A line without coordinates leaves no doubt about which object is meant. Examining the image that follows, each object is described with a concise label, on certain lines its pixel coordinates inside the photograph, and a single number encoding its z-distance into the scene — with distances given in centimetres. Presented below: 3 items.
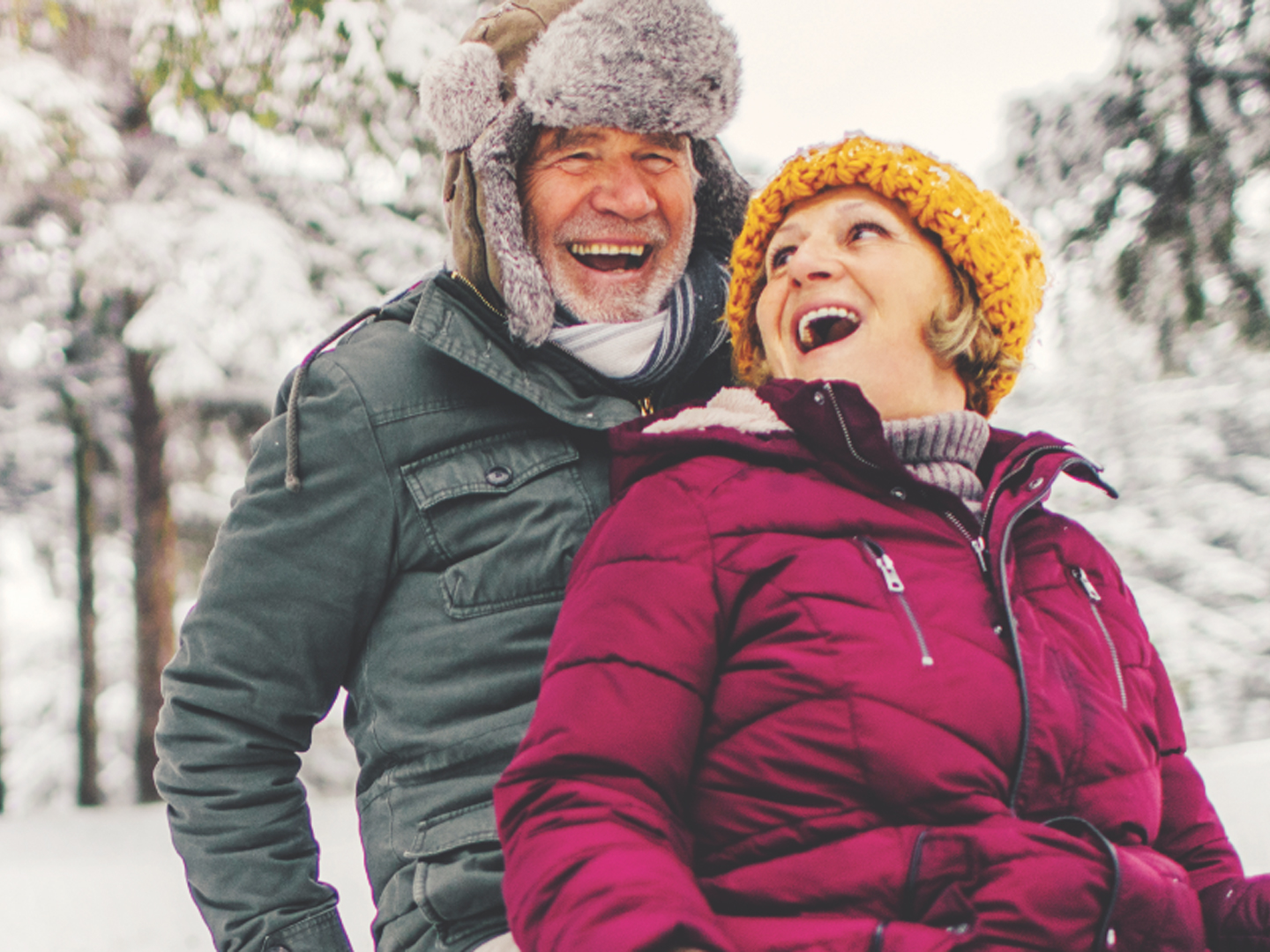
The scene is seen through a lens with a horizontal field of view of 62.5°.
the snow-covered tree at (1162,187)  572
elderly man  193
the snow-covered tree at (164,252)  756
